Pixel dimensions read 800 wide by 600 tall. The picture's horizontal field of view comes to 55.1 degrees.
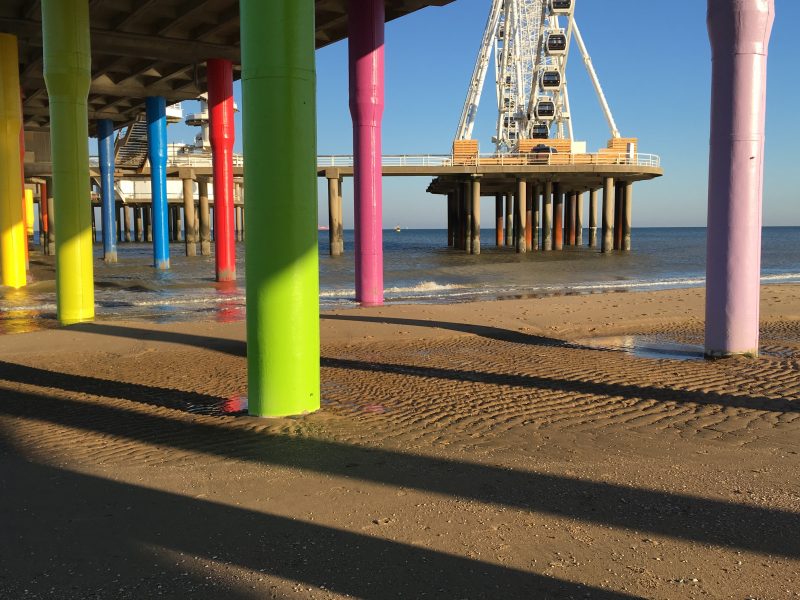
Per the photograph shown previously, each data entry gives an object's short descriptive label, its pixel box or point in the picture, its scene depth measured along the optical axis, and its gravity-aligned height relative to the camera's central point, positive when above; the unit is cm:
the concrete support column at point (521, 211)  3312 +18
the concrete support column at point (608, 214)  3322 +2
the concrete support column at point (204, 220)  3422 -10
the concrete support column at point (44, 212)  3831 +36
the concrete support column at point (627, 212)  3525 +11
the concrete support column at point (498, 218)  4620 -17
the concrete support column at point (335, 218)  3238 -6
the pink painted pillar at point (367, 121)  1120 +141
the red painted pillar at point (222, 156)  1672 +142
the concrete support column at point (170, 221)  5949 -27
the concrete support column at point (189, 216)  3244 +8
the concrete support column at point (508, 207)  4928 +58
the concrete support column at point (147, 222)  5766 -29
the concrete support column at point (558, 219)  3928 -22
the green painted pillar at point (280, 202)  484 +10
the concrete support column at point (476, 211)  3347 +20
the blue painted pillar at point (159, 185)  2323 +104
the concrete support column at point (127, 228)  5799 -74
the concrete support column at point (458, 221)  4078 -30
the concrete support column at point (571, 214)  4362 +4
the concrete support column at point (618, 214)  3553 +2
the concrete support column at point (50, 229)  3752 -51
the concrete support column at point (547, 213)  3488 +6
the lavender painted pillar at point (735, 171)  668 +38
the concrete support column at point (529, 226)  3869 -55
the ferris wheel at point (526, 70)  4094 +876
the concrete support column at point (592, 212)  4527 +13
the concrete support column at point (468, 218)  3367 -13
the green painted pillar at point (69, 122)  963 +124
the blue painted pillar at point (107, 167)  2683 +181
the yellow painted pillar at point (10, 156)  1445 +122
